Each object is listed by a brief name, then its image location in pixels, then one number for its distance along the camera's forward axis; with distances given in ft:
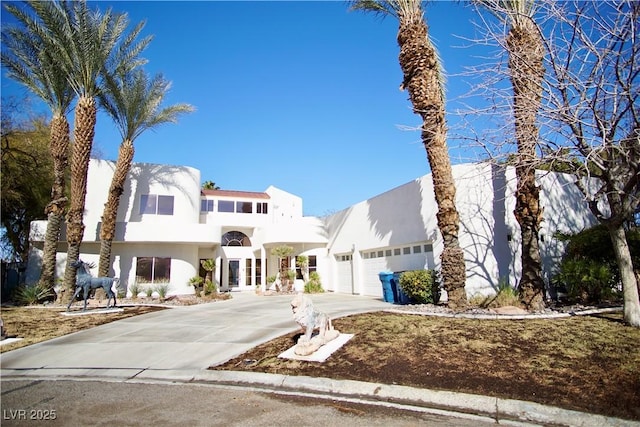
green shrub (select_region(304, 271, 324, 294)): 71.56
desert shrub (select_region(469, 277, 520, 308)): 36.52
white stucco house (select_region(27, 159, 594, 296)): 44.01
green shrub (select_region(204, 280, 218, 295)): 64.53
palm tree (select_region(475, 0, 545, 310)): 25.08
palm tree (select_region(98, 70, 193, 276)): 59.98
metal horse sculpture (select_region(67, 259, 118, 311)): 42.69
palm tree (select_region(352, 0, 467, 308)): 36.35
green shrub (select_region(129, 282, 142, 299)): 60.93
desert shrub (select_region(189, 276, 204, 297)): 67.82
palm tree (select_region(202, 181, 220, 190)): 146.58
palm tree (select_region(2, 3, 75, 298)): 53.62
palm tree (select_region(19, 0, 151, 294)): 53.31
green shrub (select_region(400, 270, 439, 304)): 40.63
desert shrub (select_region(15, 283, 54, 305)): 53.36
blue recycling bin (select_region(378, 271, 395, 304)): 47.26
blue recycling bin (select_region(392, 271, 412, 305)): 44.06
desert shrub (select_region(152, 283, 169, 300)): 63.57
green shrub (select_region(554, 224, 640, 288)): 35.78
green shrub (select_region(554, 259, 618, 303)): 34.81
